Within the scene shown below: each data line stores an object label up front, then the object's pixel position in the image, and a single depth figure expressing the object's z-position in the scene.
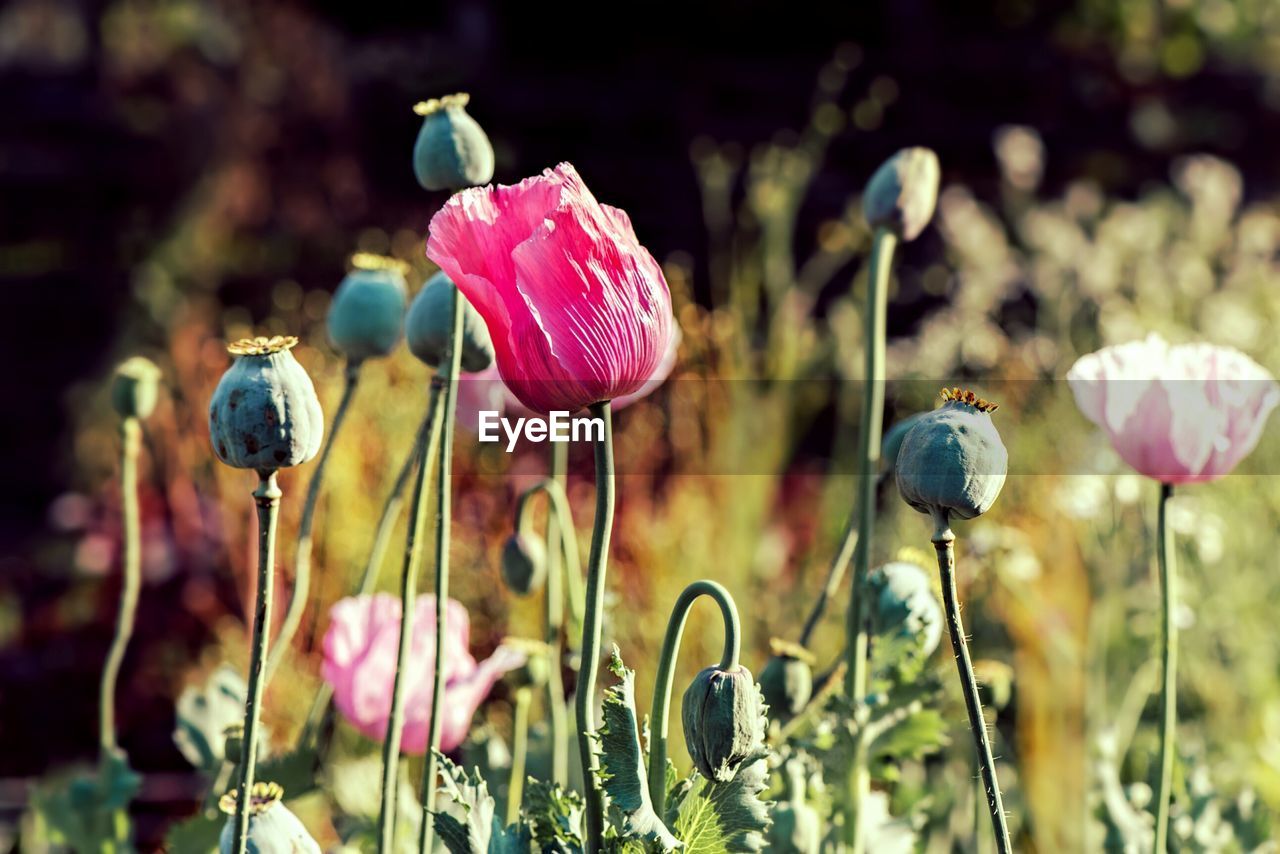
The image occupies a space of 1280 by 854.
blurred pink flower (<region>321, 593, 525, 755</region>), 1.35
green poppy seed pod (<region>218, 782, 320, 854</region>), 1.15
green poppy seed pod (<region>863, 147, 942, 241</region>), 1.31
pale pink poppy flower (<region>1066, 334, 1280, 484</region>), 1.26
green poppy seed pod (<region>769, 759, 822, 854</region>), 1.25
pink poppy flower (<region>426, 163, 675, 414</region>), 1.13
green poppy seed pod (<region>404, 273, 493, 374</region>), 1.25
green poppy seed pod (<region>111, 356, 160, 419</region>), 1.34
